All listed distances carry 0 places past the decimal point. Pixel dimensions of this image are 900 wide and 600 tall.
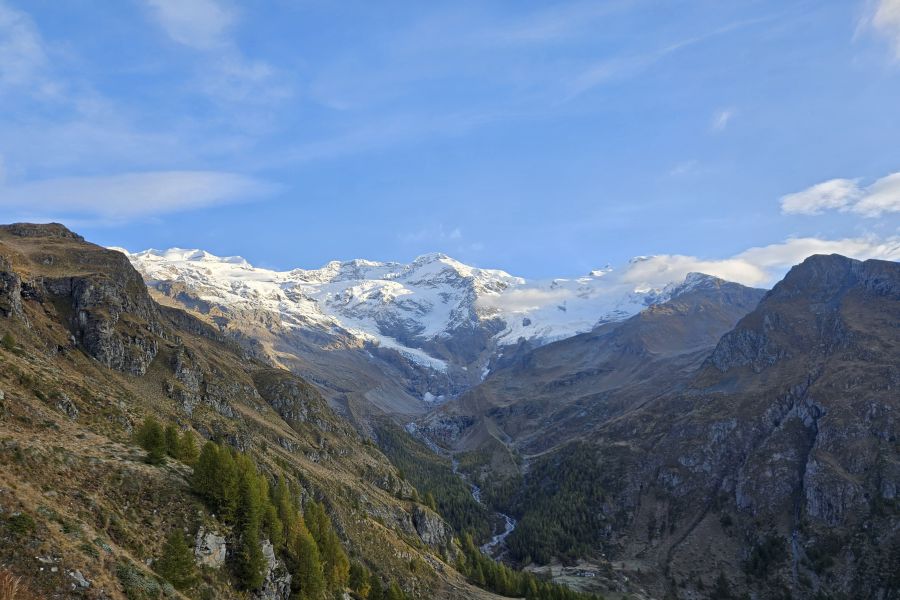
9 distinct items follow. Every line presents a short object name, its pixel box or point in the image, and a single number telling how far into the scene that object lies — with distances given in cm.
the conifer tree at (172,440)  6829
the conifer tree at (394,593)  9822
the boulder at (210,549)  5359
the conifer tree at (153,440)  6144
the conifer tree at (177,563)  4825
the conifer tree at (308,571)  6819
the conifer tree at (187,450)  6850
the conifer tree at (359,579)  9639
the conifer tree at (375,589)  9788
